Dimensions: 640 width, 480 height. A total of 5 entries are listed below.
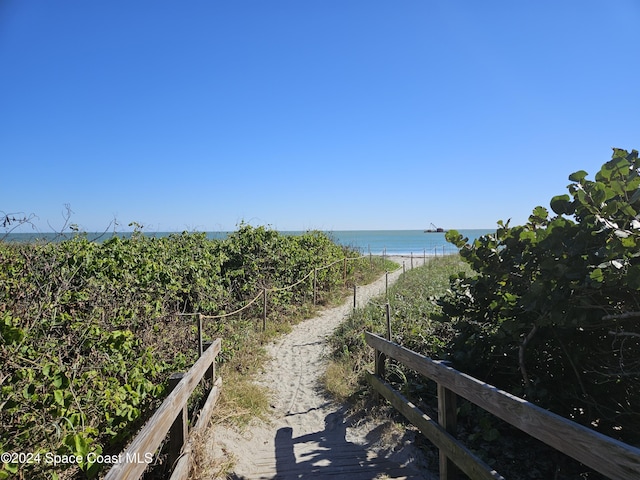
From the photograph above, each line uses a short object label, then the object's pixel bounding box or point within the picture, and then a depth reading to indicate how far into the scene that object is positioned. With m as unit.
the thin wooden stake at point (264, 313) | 10.09
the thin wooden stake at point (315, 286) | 13.67
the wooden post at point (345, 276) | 17.23
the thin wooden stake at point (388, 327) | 6.49
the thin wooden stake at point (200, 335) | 5.44
